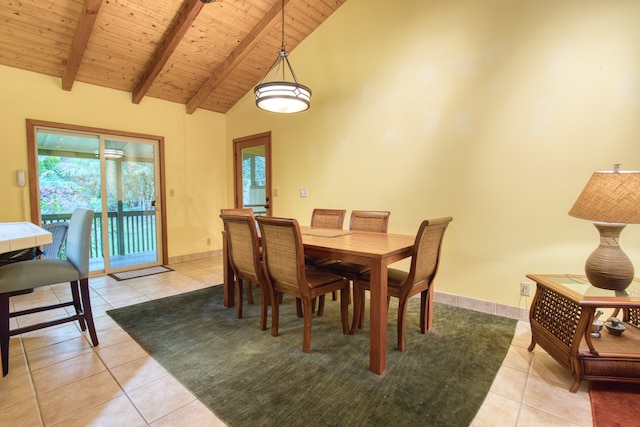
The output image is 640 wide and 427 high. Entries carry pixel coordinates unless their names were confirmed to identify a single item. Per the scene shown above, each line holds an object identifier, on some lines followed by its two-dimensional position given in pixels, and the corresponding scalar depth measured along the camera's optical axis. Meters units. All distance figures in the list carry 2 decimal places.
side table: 1.67
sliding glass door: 3.86
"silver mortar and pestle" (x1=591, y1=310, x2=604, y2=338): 1.88
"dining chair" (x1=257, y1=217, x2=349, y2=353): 2.08
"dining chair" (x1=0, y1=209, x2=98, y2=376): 1.90
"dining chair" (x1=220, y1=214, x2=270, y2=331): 2.44
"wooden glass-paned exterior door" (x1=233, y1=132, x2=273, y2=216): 4.84
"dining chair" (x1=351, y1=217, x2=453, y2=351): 2.07
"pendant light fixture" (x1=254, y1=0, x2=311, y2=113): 2.42
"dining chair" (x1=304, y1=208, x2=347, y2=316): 3.34
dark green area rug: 1.57
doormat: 4.07
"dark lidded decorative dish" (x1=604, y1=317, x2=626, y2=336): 1.88
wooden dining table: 1.88
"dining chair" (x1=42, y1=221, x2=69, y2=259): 3.45
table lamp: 1.66
